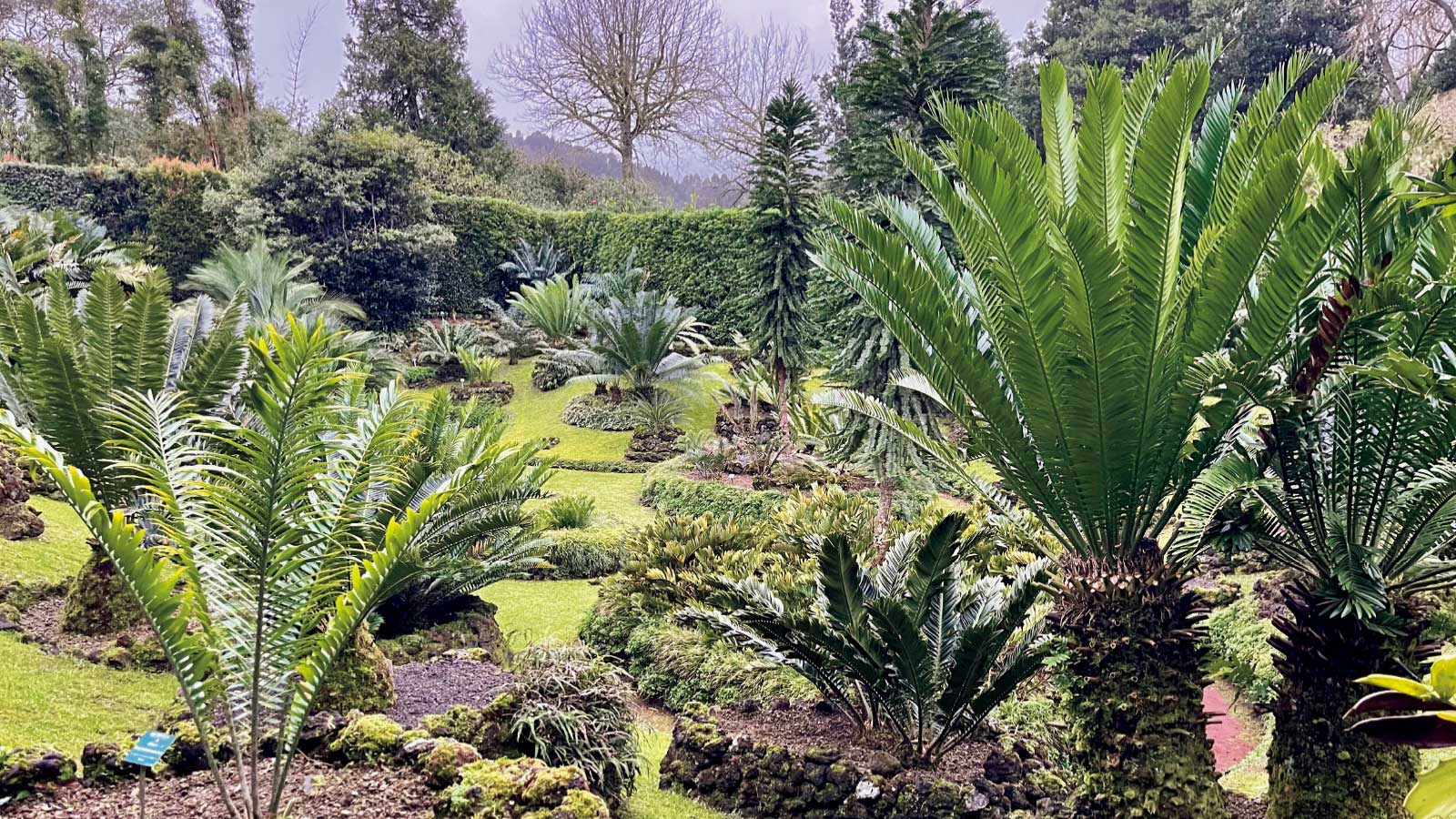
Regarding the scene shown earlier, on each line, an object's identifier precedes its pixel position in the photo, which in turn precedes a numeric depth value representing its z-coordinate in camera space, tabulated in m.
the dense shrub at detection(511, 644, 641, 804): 4.11
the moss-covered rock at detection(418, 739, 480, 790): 3.51
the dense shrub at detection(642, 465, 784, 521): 10.61
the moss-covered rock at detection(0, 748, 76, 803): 3.20
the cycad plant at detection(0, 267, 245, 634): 5.16
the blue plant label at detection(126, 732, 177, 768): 2.61
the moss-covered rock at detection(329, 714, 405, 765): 3.71
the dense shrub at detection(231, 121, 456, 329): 18.50
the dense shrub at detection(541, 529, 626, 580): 9.05
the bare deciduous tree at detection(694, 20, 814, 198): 28.97
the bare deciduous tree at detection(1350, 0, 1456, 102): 21.91
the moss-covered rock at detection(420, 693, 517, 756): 4.18
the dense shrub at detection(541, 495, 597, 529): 9.92
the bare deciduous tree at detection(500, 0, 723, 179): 27.97
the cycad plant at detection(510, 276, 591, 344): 18.11
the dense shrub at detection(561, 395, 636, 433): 15.17
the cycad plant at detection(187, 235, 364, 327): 16.11
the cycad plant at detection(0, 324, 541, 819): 2.95
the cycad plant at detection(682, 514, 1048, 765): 4.18
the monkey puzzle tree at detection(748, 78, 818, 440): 9.51
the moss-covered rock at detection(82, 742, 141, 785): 3.42
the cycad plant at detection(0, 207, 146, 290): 11.89
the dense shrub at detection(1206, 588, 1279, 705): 5.92
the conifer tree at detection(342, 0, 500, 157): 25.84
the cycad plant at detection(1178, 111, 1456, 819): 3.09
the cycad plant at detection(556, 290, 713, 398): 14.78
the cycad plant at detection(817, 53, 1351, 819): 3.13
